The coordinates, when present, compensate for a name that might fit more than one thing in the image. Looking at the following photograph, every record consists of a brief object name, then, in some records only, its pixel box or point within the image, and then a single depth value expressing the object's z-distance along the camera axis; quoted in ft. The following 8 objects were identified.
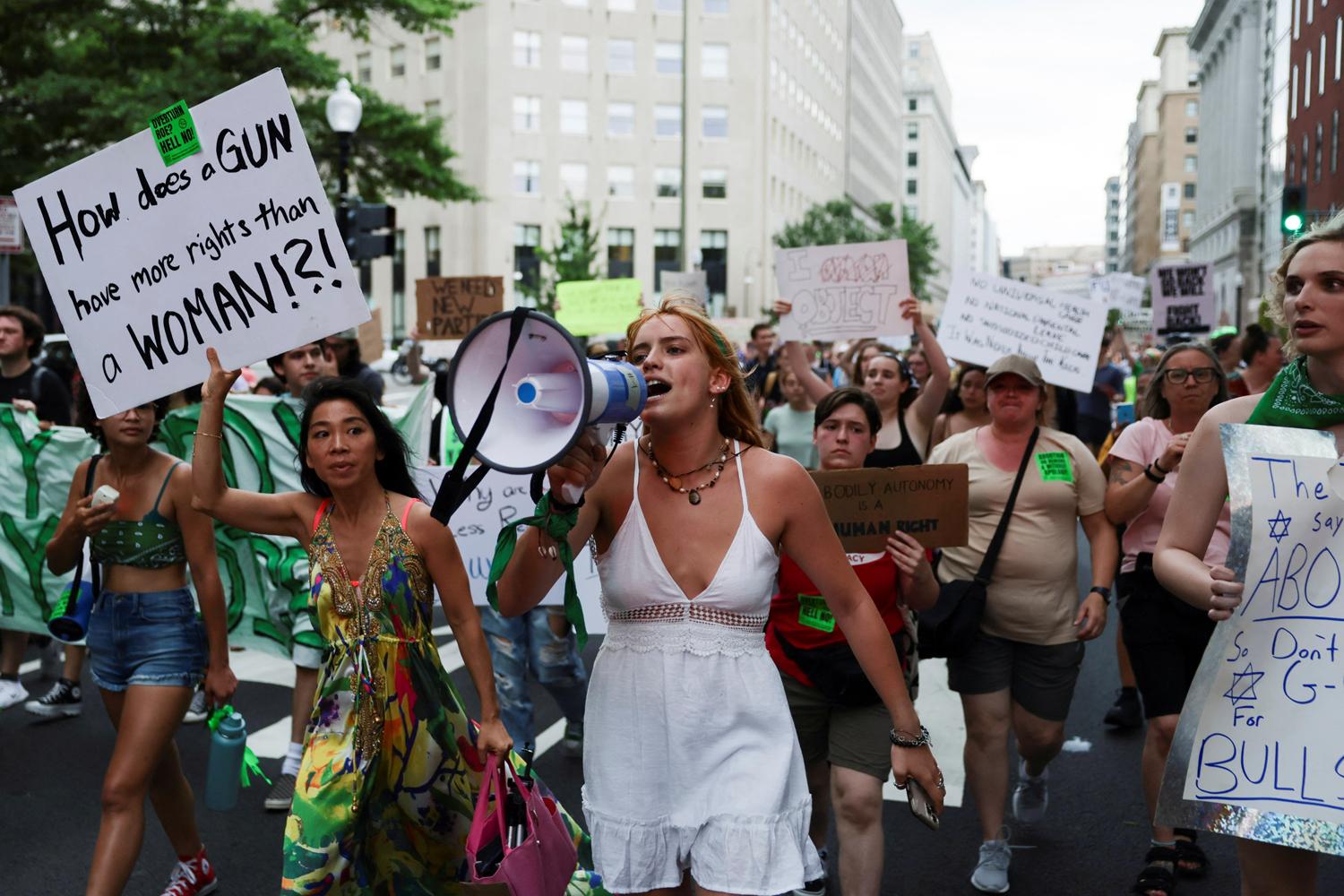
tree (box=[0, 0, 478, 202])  64.49
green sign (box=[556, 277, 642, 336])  45.83
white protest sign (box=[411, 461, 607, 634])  19.56
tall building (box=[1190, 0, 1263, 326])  212.84
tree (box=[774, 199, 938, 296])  207.21
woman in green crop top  13.78
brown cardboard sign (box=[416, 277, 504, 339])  35.19
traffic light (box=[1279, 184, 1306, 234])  47.93
